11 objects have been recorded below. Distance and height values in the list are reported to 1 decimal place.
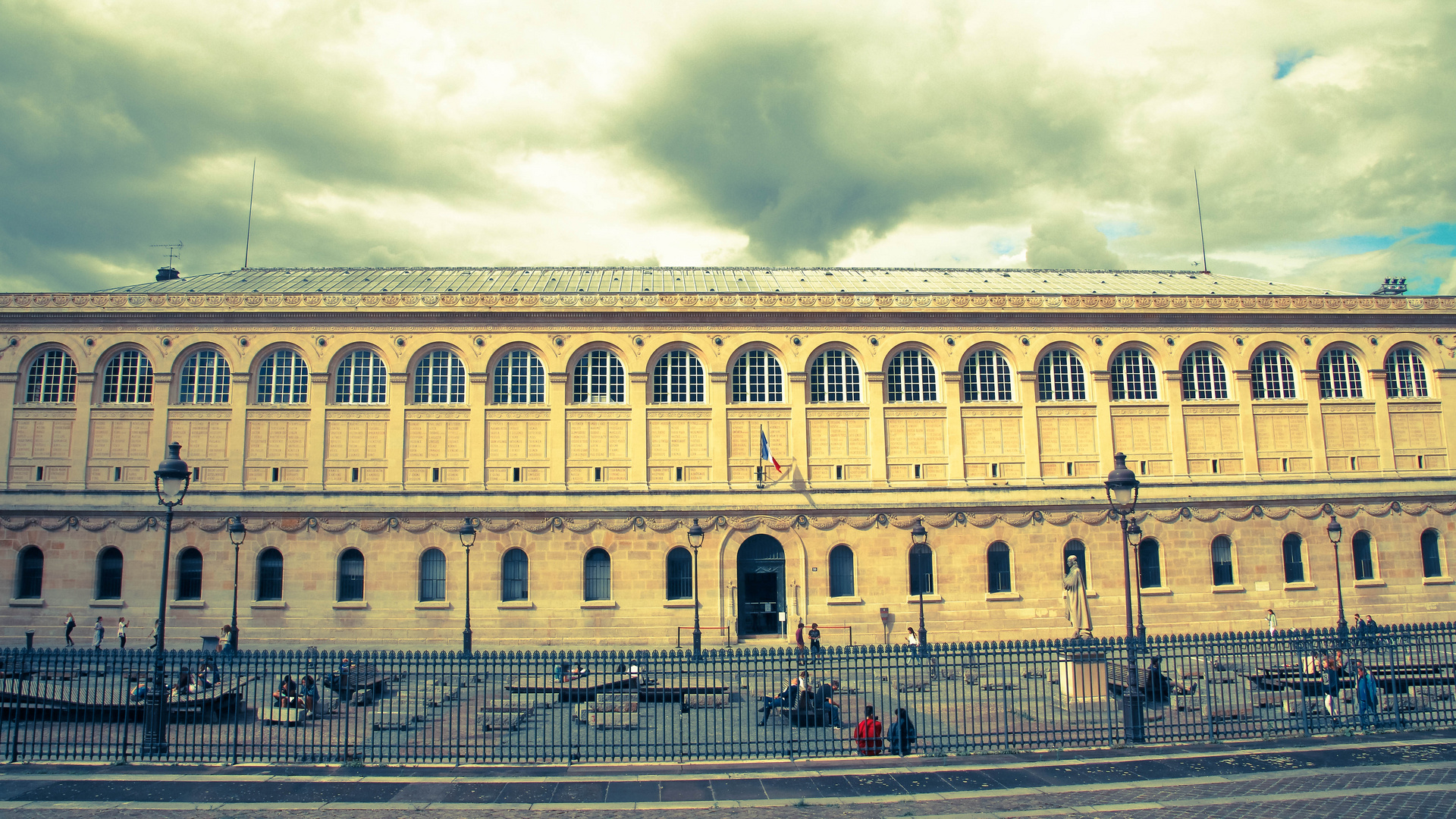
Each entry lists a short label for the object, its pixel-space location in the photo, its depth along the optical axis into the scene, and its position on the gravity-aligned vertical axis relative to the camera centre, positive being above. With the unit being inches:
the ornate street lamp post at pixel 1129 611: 618.8 -77.0
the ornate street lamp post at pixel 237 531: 1085.1 +2.4
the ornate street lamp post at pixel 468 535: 1129.4 -9.6
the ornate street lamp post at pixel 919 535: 1112.2 -18.8
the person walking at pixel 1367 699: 660.1 -156.4
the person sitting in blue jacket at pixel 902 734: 602.9 -163.1
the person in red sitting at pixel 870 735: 593.9 -161.0
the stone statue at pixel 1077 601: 855.0 -89.4
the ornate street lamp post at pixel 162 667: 586.9 -97.2
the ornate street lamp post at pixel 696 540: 1113.9 -22.7
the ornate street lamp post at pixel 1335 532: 1224.2 -28.1
